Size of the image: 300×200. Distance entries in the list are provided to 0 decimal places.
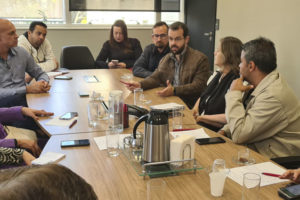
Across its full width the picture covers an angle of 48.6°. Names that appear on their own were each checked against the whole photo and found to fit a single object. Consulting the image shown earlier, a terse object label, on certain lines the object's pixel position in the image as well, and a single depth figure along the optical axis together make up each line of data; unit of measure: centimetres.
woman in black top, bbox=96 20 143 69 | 500
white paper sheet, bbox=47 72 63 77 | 406
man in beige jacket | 194
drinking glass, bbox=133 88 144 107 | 273
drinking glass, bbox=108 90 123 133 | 211
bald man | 316
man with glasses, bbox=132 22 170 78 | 400
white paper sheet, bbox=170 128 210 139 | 201
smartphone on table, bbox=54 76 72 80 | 384
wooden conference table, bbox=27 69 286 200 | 138
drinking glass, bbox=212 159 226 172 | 142
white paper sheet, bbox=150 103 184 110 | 256
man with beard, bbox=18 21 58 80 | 447
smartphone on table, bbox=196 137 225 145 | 190
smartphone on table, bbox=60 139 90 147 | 186
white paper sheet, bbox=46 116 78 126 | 224
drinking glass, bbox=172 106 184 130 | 215
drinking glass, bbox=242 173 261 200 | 128
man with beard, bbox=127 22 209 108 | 321
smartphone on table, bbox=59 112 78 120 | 235
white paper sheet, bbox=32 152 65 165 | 163
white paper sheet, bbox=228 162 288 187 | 148
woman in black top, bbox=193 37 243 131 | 261
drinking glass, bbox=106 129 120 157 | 178
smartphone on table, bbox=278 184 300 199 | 132
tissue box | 153
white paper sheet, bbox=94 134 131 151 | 186
